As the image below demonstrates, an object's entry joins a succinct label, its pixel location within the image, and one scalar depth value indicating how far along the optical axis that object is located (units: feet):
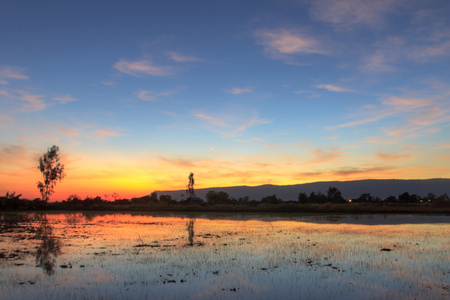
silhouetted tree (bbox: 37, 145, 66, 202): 286.05
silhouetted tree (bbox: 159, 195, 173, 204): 554.95
